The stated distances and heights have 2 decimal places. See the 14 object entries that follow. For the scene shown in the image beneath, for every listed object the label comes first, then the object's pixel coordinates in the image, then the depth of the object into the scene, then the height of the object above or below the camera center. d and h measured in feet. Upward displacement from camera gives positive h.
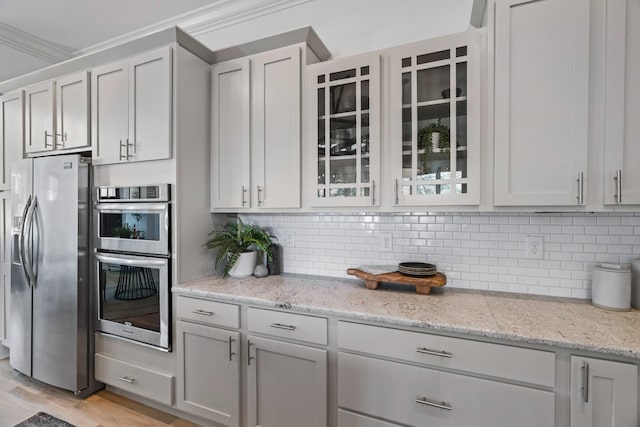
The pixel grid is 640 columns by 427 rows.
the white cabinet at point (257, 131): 6.52 +1.78
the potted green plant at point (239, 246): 7.05 -0.87
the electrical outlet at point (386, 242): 6.76 -0.72
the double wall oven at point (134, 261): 6.45 -1.17
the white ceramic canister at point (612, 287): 4.81 -1.24
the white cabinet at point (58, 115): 7.54 +2.48
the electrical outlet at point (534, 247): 5.75 -0.70
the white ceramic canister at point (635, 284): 4.92 -1.21
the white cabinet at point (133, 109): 6.55 +2.31
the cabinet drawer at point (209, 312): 5.85 -2.06
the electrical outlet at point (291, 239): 7.68 -0.75
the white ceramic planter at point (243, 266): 7.14 -1.36
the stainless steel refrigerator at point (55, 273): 7.16 -1.59
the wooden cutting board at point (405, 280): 5.75 -1.37
